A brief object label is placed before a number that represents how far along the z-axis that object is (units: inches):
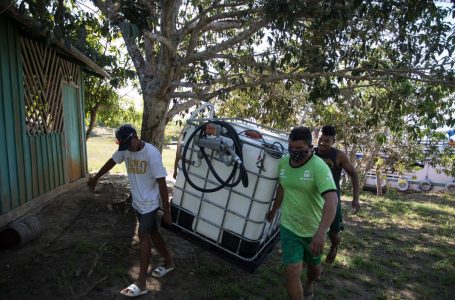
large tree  219.9
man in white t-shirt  149.3
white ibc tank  145.7
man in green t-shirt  125.3
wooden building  201.9
